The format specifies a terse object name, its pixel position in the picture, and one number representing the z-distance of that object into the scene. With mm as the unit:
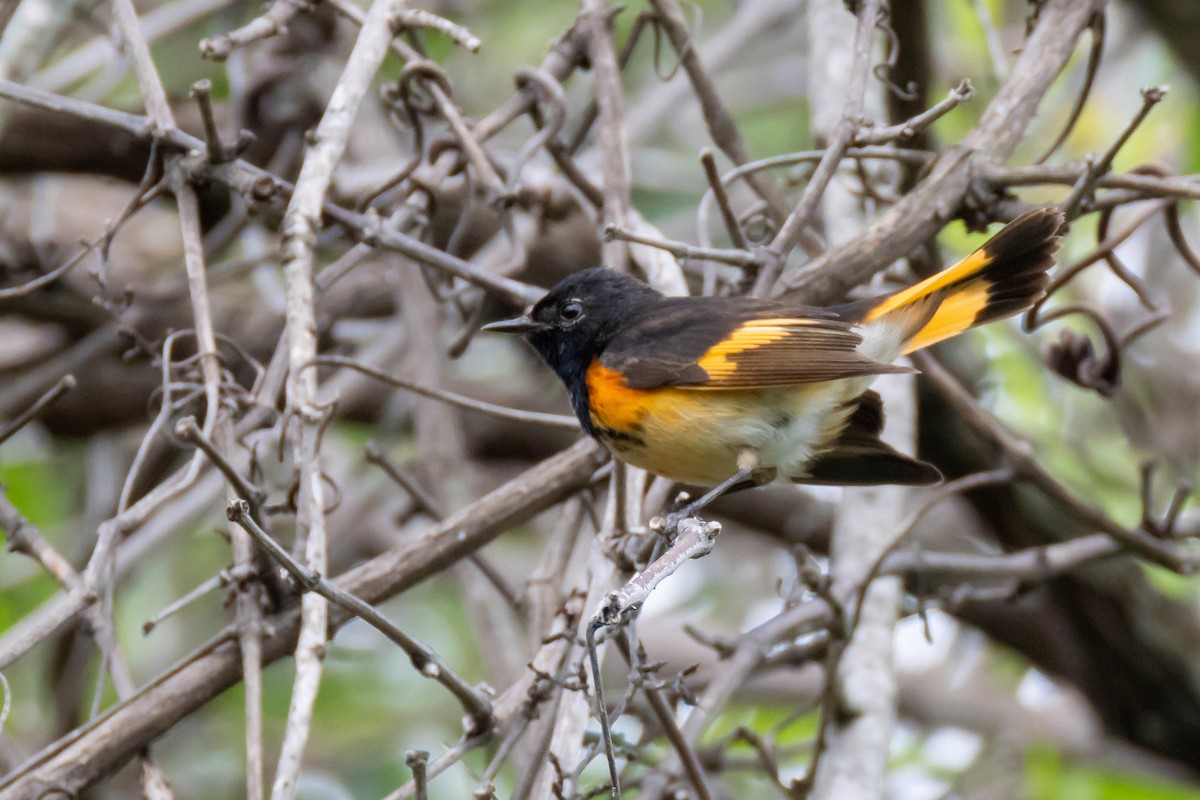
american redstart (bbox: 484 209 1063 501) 5285
